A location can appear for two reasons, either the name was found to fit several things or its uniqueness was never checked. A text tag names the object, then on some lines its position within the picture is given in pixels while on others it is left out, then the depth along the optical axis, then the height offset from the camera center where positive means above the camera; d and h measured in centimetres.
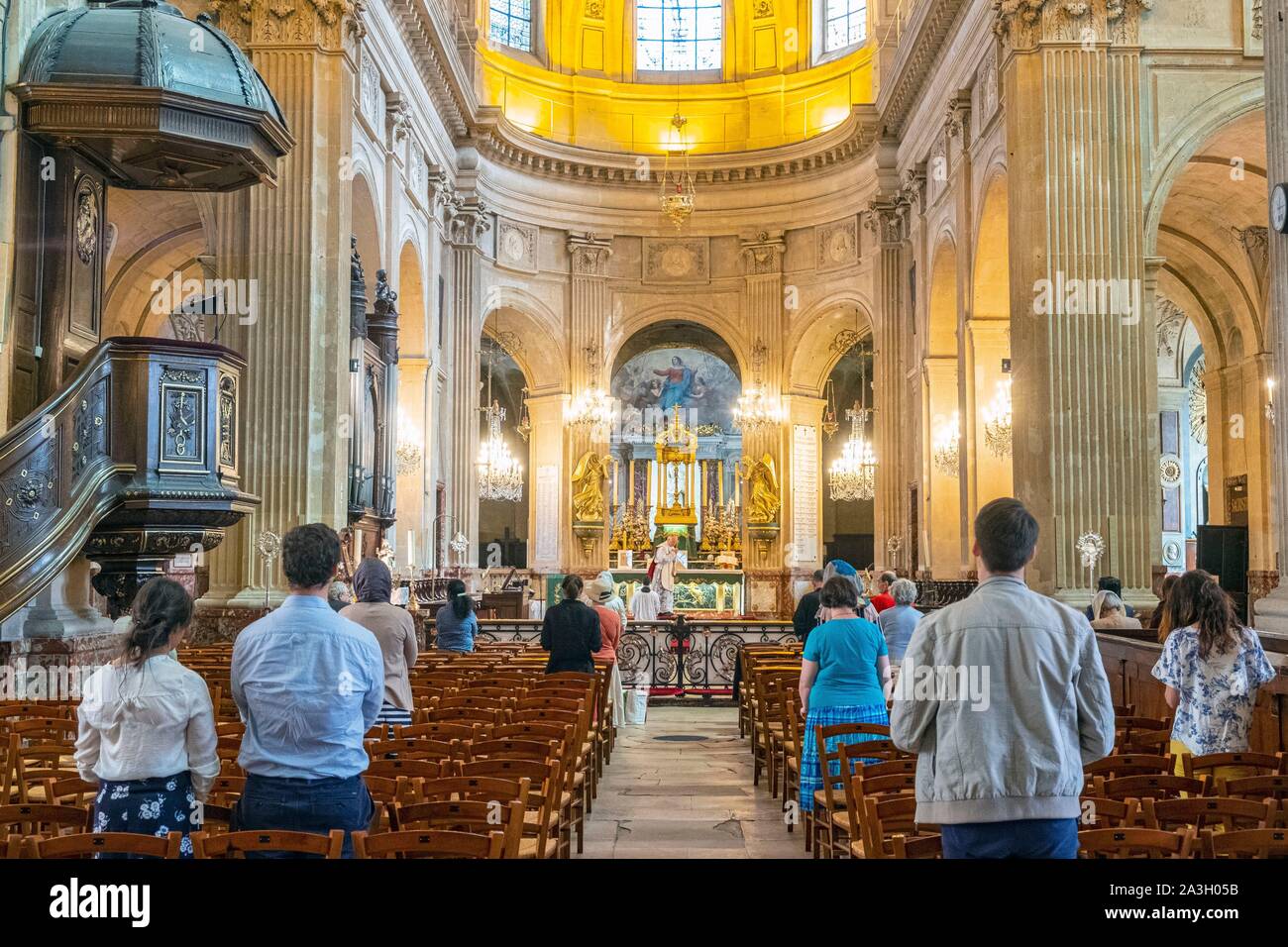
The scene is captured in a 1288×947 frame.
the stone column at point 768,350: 3167 +475
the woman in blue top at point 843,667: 732 -71
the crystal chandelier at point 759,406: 3172 +336
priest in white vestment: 2595 -60
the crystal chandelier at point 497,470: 3338 +199
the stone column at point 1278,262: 968 +217
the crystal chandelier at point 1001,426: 2011 +180
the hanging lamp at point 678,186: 2927 +879
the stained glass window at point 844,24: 3097 +1262
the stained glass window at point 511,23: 3119 +1278
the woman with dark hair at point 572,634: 1091 -76
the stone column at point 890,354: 2769 +409
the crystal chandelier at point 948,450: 2339 +168
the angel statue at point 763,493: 3139 +121
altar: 2859 -102
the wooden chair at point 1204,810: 466 -99
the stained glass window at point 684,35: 3356 +1323
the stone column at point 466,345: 2797 +438
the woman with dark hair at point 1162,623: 740 -62
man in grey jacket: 383 -49
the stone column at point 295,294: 1598 +317
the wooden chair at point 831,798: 635 -136
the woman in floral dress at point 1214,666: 645 -64
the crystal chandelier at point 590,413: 3122 +317
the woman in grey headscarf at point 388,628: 710 -45
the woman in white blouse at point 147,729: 439 -63
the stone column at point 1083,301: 1581 +298
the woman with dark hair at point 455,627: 1355 -89
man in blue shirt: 445 -55
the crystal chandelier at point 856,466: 3409 +208
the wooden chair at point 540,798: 577 -120
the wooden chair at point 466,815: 463 -98
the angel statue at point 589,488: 3108 +135
